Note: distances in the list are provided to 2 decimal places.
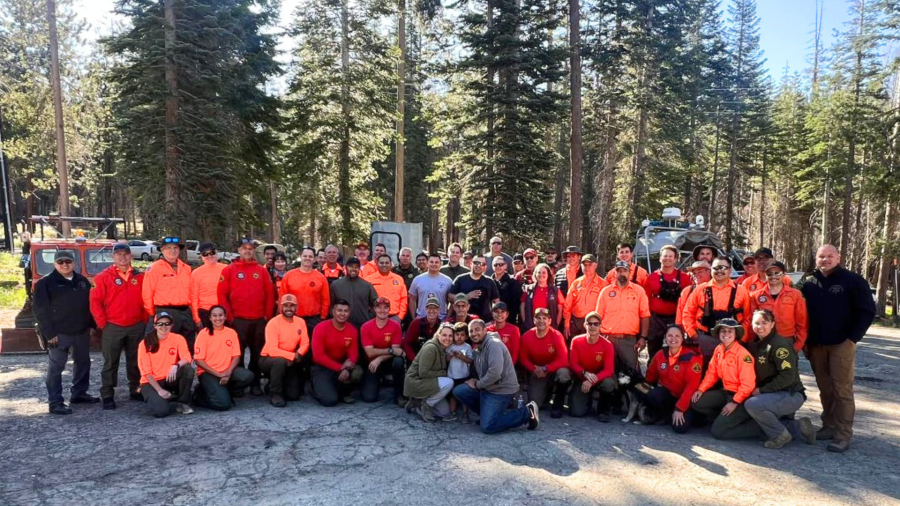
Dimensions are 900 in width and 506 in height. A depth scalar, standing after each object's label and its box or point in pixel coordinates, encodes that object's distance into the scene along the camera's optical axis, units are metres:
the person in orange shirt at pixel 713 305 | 6.34
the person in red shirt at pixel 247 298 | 7.13
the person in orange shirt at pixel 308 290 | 7.44
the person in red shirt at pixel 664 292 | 7.21
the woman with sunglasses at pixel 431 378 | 6.15
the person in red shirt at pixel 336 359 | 6.68
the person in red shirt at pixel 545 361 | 6.45
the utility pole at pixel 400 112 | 20.44
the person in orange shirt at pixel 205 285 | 6.98
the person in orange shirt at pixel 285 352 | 6.69
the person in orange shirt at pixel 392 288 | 7.79
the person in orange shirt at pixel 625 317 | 6.78
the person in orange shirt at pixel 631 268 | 7.32
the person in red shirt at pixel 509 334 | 6.59
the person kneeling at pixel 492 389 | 5.75
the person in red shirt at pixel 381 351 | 6.88
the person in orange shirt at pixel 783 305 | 5.75
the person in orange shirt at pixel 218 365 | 6.30
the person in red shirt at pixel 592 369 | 6.30
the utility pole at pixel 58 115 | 18.08
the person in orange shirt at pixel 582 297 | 7.31
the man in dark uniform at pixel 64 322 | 6.12
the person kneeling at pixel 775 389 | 5.39
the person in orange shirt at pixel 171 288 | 6.68
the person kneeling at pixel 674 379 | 5.93
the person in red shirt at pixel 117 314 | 6.31
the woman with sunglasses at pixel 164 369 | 6.02
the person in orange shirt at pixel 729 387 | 5.57
